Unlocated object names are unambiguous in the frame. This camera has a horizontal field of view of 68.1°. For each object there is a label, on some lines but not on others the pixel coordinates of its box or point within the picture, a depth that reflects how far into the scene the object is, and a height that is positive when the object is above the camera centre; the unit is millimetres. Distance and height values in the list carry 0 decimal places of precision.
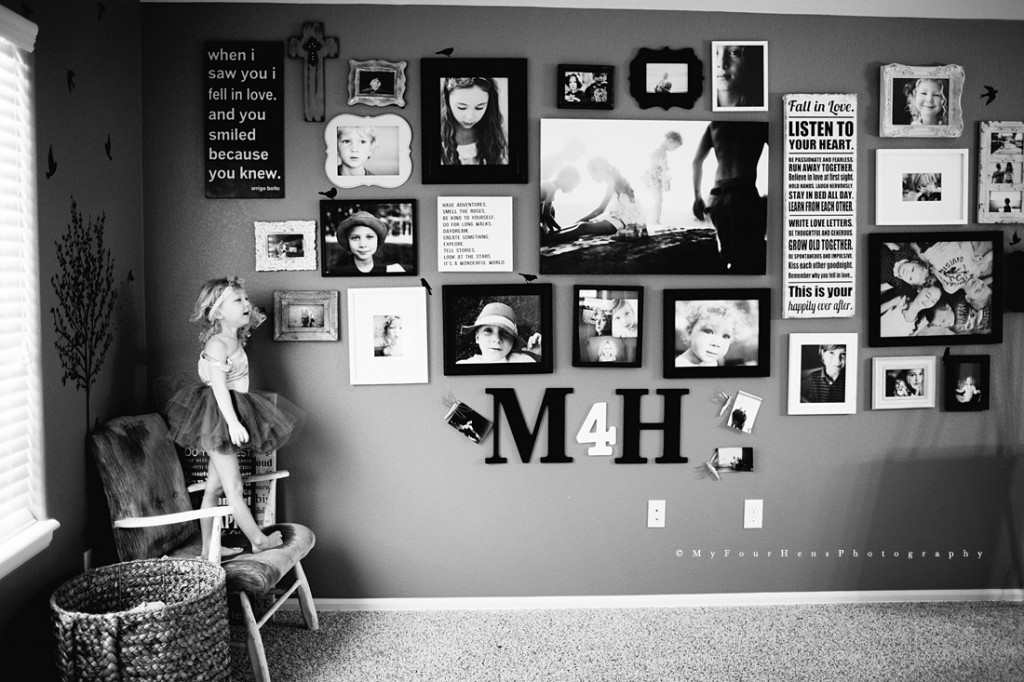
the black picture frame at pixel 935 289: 3002 +89
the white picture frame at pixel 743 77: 2936 +915
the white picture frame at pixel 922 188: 2986 +487
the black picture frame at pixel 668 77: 2920 +913
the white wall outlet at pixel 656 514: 3035 -806
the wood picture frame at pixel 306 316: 2918 -1
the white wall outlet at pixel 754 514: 3047 -812
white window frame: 2088 -113
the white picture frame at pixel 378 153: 2891 +620
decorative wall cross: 2869 +984
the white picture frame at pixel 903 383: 3033 -288
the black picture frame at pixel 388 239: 2906 +306
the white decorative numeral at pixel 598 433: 3010 -476
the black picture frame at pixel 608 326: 2957 -50
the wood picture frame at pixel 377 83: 2879 +884
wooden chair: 2352 -637
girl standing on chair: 2576 -325
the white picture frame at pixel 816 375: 3006 -253
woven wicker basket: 2002 -853
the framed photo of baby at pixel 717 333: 2975 -80
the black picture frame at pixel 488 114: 2893 +772
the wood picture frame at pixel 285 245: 2908 +272
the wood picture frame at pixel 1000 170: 3004 +560
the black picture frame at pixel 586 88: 2904 +868
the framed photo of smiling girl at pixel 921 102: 2955 +821
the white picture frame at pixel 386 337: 2938 -86
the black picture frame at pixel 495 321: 2943 -26
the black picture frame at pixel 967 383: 3049 -292
